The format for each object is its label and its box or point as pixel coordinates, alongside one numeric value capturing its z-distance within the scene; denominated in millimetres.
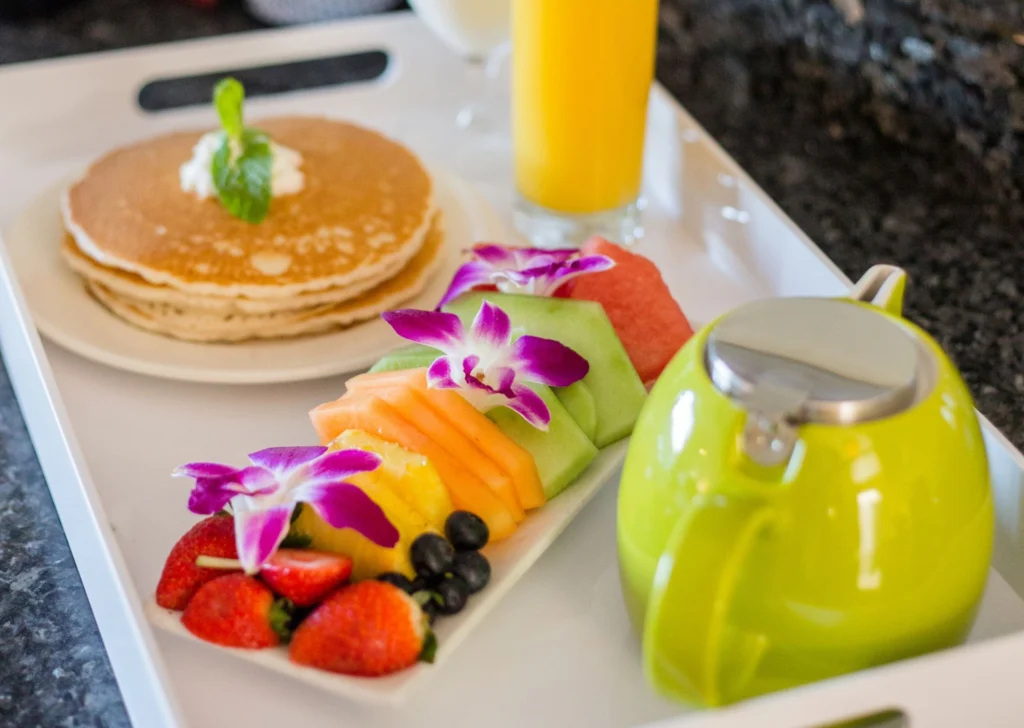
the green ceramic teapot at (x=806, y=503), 589
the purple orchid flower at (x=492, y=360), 803
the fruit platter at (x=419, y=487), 677
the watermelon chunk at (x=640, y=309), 931
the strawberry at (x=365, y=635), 661
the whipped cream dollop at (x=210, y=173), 1141
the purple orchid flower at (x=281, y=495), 691
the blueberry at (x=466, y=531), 743
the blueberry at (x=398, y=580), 699
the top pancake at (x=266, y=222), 1059
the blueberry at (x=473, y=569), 720
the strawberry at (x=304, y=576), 688
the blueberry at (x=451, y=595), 704
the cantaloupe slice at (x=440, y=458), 772
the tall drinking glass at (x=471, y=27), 1345
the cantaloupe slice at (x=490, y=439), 790
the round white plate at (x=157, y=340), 993
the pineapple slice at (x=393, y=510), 717
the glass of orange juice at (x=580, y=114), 1108
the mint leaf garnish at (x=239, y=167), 1110
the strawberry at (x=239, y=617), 681
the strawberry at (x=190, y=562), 713
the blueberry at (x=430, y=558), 714
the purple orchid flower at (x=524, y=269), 948
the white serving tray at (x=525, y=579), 619
